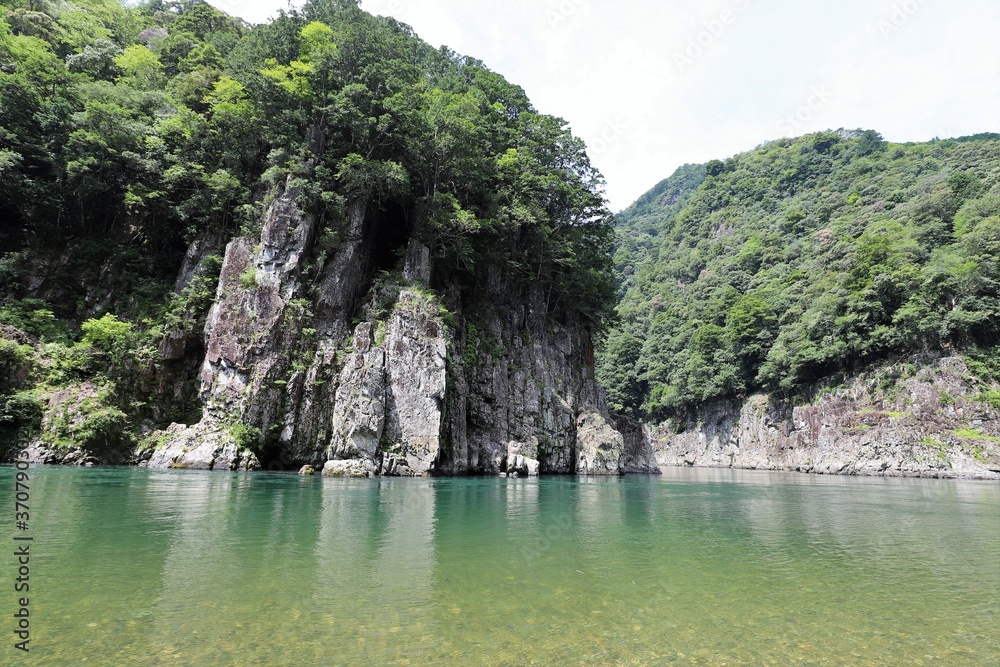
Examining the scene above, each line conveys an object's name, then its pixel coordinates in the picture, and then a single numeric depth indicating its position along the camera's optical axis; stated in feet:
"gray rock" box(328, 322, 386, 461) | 85.20
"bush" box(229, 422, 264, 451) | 84.89
